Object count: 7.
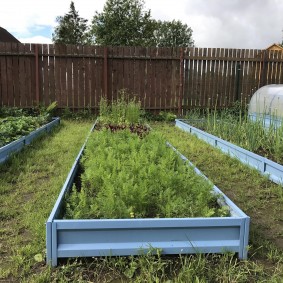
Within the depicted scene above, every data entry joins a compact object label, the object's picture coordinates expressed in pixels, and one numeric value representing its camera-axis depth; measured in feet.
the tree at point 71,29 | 144.77
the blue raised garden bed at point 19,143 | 14.87
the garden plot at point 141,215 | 7.09
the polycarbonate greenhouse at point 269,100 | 23.04
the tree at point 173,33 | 201.26
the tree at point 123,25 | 118.93
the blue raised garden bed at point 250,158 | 12.78
